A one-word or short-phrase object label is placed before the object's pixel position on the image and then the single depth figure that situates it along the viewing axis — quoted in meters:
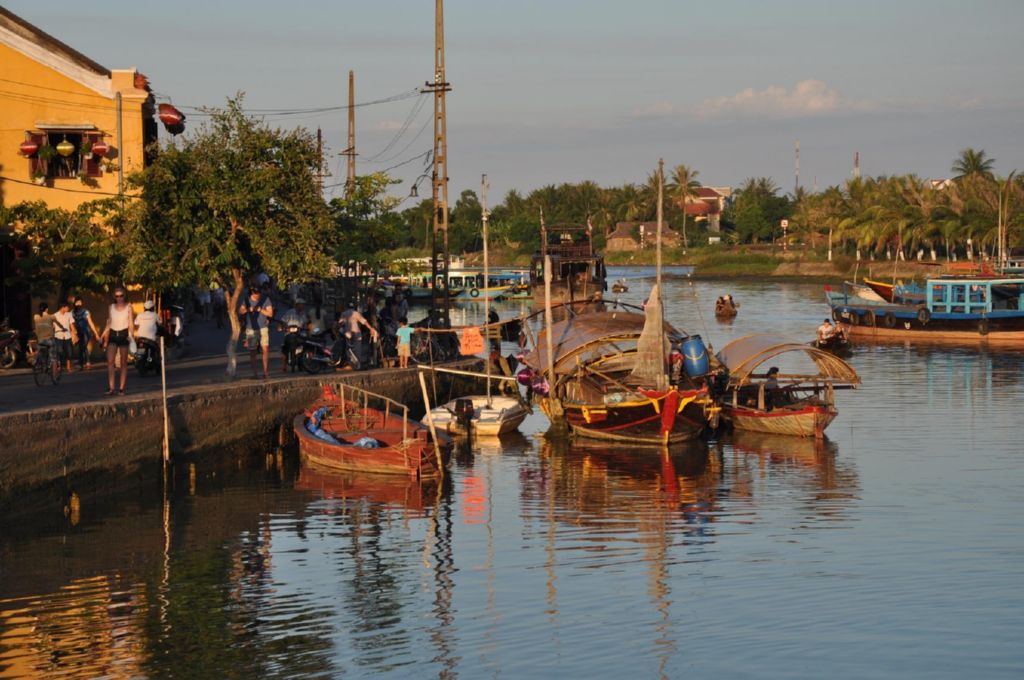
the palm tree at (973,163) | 131.25
